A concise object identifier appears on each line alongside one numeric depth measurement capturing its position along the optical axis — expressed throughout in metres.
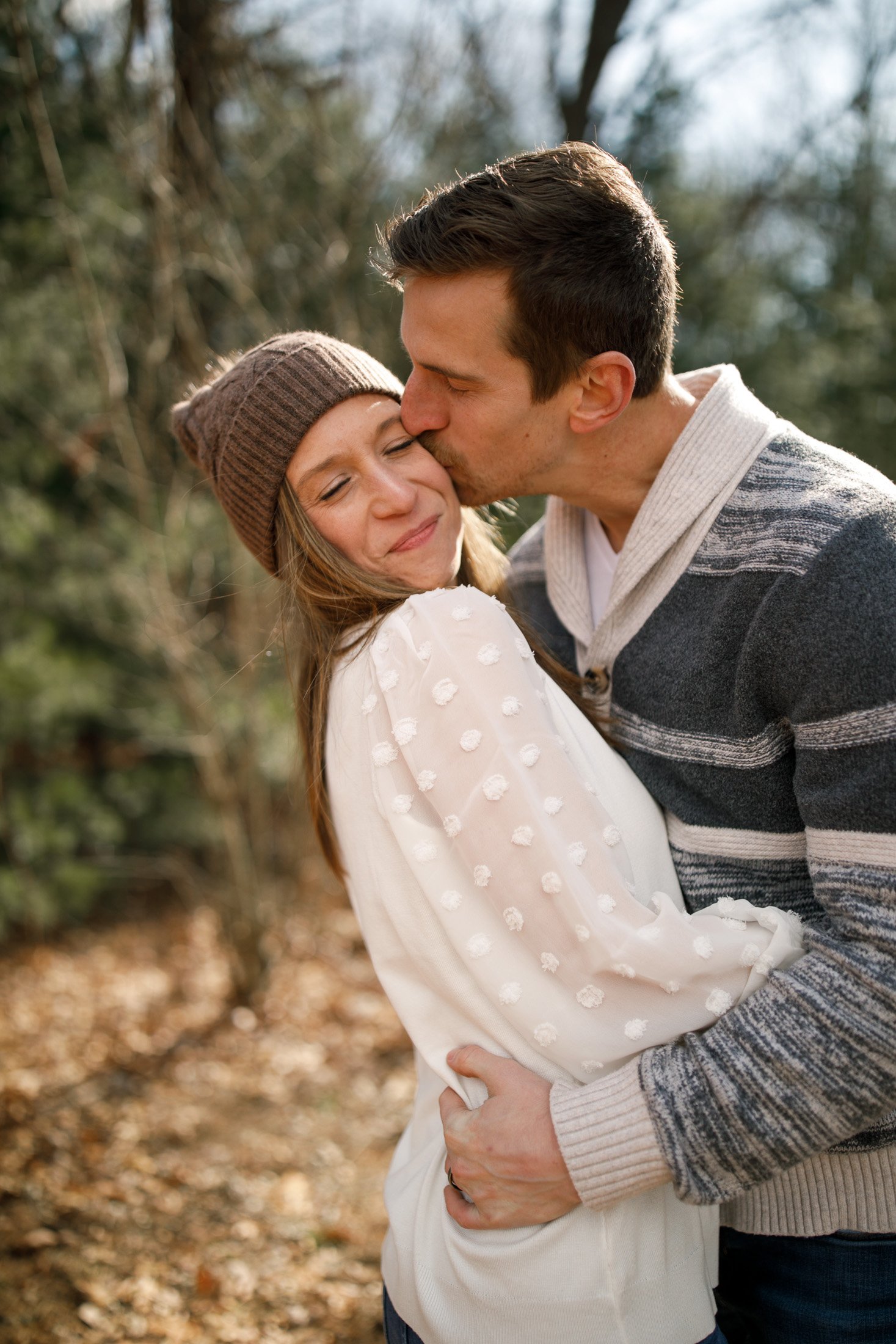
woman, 1.33
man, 1.27
